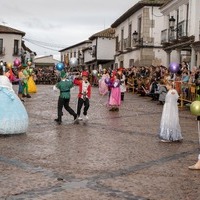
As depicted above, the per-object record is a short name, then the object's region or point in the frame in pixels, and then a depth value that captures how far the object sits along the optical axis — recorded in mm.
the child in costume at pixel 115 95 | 16281
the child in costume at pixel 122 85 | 17828
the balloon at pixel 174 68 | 11320
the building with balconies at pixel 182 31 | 24438
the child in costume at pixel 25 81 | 20250
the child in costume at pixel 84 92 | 12878
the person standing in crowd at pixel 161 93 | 19645
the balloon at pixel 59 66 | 12789
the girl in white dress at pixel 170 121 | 9570
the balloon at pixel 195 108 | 6895
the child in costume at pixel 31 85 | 24897
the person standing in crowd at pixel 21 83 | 19991
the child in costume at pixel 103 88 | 26592
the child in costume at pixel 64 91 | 12398
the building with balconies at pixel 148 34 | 34750
